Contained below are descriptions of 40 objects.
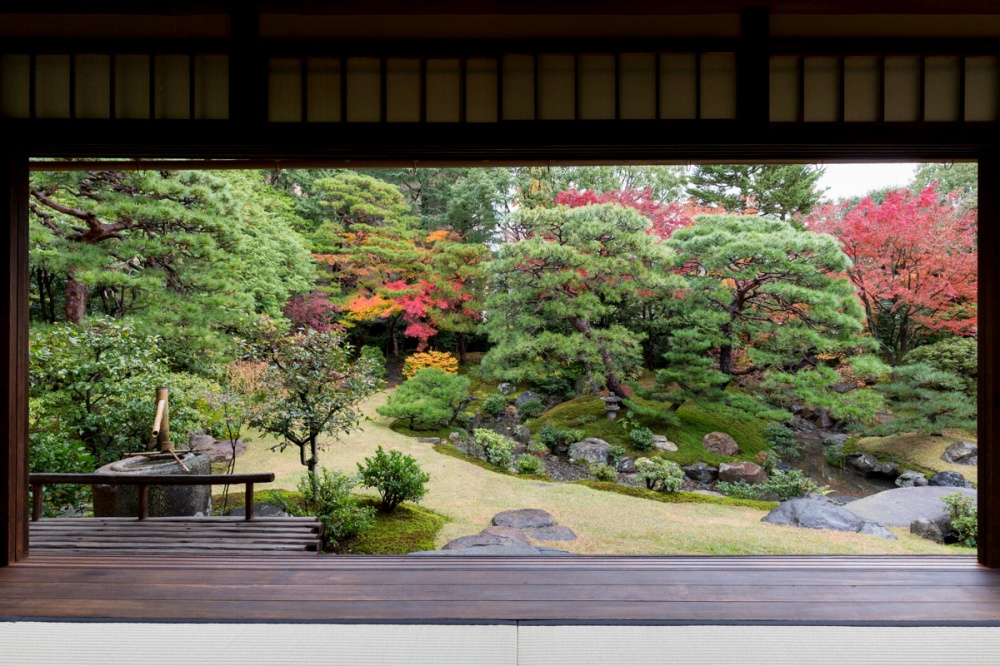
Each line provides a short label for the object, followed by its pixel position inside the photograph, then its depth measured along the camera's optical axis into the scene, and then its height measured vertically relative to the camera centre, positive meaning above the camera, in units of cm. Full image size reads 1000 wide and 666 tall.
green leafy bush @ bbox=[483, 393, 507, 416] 768 -100
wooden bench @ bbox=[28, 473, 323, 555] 292 -114
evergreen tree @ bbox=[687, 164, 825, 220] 852 +244
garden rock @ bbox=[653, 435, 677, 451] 655 -133
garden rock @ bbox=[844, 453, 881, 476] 641 -153
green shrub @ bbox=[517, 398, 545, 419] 752 -101
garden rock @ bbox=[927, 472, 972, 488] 571 -155
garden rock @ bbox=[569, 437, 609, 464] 649 -141
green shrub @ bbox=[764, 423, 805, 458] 669 -131
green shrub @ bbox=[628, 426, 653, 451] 651 -125
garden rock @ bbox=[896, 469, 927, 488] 597 -160
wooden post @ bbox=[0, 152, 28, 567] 206 -10
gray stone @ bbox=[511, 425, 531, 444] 714 -132
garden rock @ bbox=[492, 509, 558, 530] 471 -164
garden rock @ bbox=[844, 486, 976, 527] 464 -152
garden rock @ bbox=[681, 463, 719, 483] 624 -160
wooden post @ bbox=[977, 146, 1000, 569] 206 -9
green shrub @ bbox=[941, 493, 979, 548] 412 -141
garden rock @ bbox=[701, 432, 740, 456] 658 -133
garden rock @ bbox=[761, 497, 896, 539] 437 -153
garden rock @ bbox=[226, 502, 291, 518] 420 -140
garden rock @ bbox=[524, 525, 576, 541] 447 -168
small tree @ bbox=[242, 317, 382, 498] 435 -42
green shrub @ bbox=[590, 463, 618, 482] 604 -155
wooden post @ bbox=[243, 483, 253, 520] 323 -102
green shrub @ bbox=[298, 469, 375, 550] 405 -138
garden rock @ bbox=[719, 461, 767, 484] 621 -159
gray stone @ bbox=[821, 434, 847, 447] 697 -135
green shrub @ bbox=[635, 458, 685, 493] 565 -148
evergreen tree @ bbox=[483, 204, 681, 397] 628 +61
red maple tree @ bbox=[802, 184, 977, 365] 621 +91
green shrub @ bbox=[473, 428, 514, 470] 632 -133
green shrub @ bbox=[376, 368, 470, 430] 676 -79
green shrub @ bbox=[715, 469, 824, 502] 584 -167
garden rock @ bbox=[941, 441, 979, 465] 606 -133
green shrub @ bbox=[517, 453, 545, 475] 616 -150
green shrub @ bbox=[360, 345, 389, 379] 785 -28
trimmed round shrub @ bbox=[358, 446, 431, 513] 457 -122
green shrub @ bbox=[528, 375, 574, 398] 780 -73
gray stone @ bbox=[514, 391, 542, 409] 779 -91
